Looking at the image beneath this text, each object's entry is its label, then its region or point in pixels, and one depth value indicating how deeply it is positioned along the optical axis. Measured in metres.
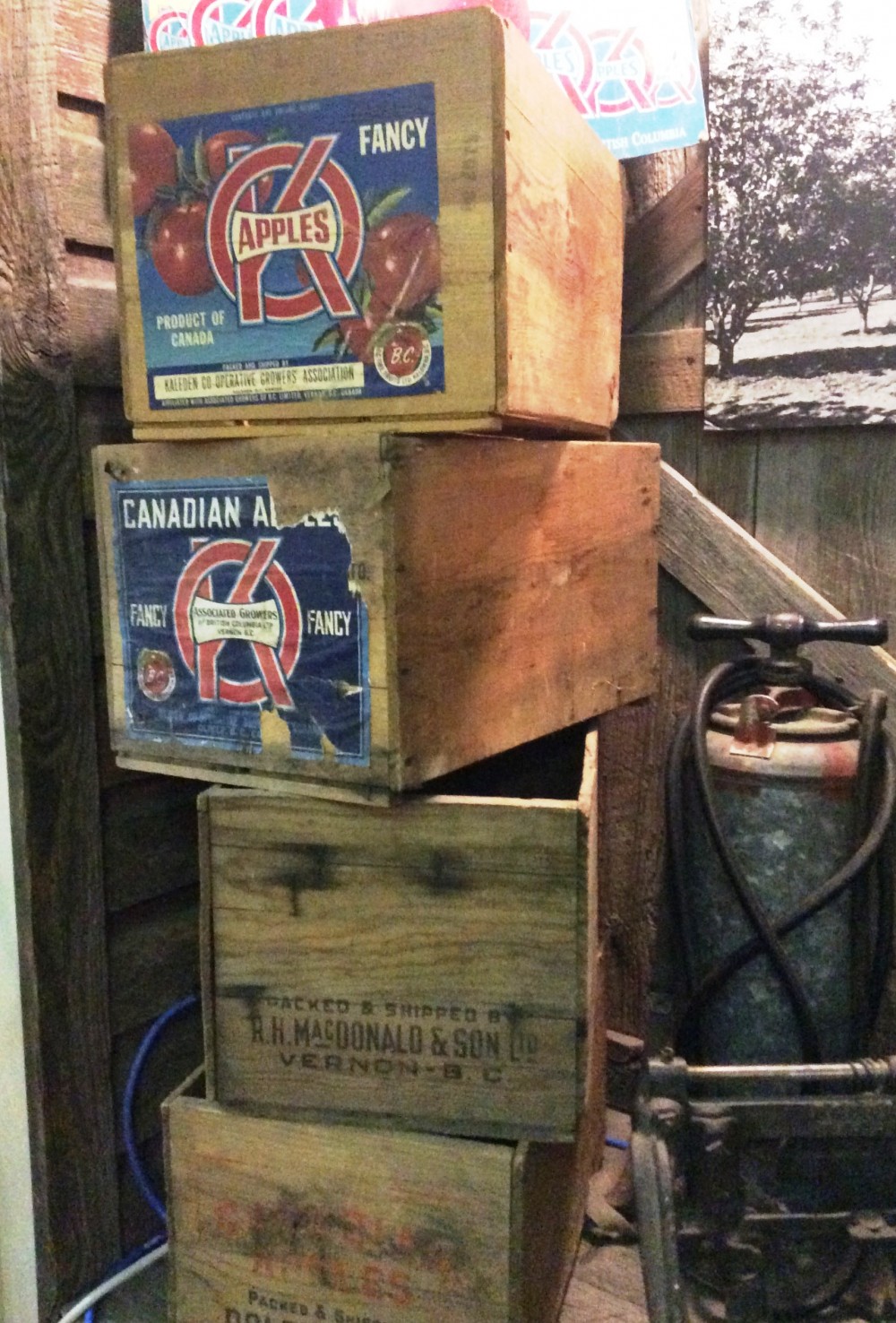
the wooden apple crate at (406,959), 1.20
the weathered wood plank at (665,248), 1.68
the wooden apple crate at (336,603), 1.13
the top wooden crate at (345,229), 1.06
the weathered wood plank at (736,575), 1.66
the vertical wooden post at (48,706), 1.33
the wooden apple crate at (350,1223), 1.22
